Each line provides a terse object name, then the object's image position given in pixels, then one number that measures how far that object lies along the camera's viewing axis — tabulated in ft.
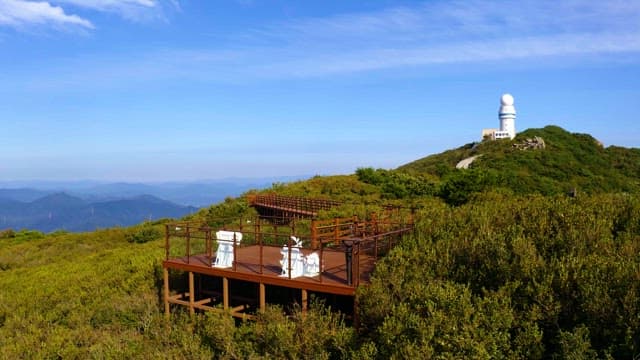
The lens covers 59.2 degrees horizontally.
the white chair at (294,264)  37.11
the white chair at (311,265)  36.78
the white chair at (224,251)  40.75
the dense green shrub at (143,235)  92.22
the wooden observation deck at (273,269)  34.91
